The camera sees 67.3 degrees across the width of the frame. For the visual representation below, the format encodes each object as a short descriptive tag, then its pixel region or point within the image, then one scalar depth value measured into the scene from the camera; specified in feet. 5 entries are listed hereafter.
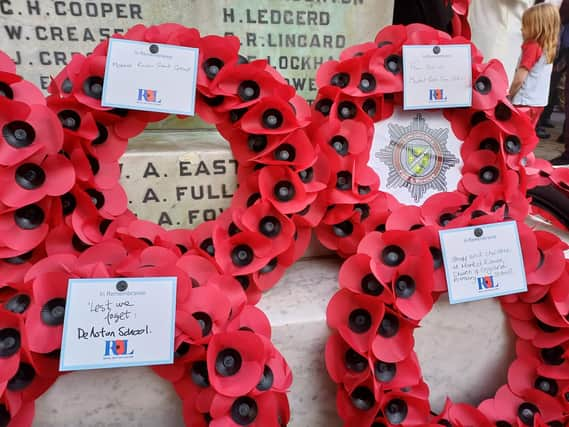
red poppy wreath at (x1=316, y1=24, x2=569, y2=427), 1.88
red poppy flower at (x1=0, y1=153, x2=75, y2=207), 1.72
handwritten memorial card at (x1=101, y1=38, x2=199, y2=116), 1.86
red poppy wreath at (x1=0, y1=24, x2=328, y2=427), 1.63
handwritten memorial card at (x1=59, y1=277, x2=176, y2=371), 1.54
